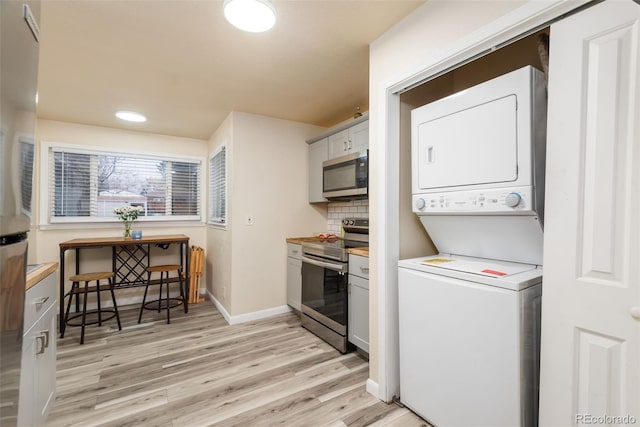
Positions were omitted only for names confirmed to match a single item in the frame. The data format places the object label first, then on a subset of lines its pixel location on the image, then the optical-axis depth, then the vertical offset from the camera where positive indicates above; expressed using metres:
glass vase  3.54 -0.27
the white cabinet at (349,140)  2.60 +0.70
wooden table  3.21 -0.60
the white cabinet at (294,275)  3.12 -0.75
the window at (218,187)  3.41 +0.29
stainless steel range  2.40 -0.68
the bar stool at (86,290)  2.75 -0.86
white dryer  1.24 +0.22
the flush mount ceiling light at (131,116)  3.11 +1.06
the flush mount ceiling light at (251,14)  1.44 +1.05
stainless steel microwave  2.57 +0.33
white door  0.91 -0.04
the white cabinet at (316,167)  3.21 +0.52
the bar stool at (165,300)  3.28 -1.12
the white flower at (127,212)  3.53 -0.04
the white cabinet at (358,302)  2.20 -0.74
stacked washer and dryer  1.22 -0.28
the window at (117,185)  3.42 +0.32
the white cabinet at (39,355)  1.21 -0.73
